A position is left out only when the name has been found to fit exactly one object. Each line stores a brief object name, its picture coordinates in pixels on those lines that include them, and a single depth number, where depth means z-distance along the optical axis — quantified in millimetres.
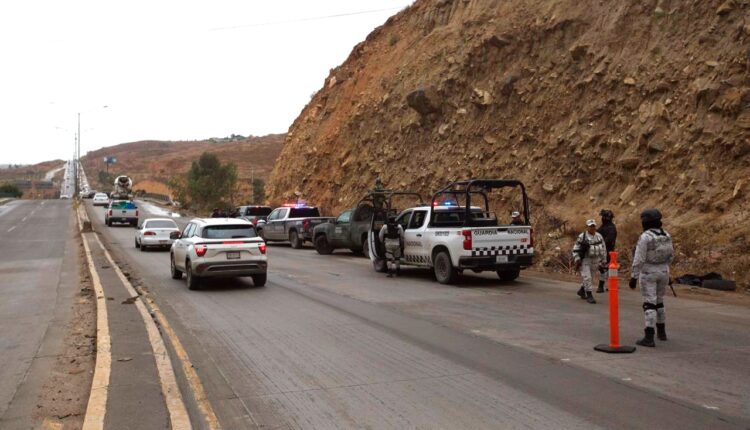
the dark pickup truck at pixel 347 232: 22500
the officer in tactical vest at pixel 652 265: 8055
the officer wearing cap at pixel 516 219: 15430
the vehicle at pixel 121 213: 43281
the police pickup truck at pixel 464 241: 14250
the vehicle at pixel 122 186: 60344
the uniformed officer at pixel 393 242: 16531
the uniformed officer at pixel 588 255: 12031
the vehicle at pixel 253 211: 33316
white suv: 14133
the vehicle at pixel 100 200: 68650
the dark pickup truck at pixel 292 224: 27266
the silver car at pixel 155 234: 26156
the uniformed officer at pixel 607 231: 13094
